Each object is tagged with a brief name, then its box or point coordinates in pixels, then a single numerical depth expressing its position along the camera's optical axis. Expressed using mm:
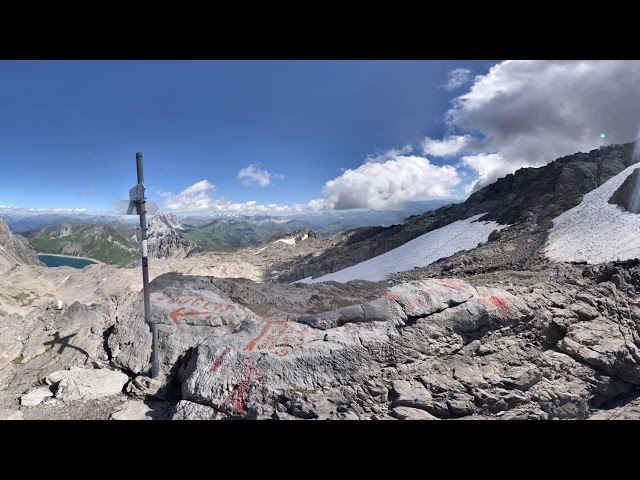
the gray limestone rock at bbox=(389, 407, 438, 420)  6301
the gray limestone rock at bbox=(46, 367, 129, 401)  7325
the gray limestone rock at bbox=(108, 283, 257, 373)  8211
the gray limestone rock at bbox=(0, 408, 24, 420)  6727
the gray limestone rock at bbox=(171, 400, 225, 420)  6312
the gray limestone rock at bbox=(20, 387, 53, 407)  7168
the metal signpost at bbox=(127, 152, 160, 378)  7199
